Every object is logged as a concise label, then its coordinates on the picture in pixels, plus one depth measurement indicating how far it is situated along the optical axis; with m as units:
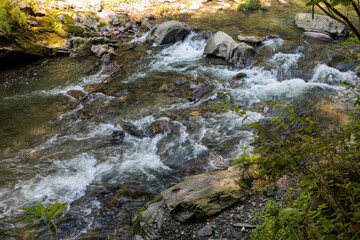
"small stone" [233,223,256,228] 2.98
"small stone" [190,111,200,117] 6.91
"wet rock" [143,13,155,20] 15.84
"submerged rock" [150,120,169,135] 6.37
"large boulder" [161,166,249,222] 3.36
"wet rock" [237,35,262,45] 10.66
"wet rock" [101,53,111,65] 10.52
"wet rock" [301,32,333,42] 10.52
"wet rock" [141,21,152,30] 14.39
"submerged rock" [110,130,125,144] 6.13
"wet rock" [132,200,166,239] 3.28
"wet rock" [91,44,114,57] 11.33
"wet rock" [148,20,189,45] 12.56
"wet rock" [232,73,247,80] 8.84
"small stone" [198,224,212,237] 3.05
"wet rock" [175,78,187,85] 8.69
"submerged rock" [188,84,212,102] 7.65
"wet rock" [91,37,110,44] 12.35
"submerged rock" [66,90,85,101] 8.03
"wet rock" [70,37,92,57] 11.49
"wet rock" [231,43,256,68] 9.63
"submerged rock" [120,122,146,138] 6.31
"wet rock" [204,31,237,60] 10.31
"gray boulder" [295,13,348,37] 10.70
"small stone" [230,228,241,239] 2.91
